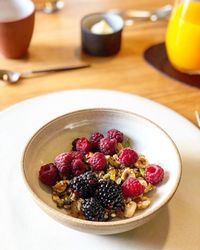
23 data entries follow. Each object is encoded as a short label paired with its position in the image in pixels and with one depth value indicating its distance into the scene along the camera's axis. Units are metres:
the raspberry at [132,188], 0.63
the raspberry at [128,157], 0.69
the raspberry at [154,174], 0.65
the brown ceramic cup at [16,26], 0.98
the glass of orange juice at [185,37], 0.95
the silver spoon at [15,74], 0.97
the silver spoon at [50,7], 1.27
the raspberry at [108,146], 0.71
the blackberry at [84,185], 0.61
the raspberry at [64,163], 0.66
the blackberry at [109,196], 0.60
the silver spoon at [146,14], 1.24
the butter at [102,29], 1.07
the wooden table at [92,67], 0.93
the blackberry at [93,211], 0.58
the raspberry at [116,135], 0.73
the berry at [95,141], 0.73
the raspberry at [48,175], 0.65
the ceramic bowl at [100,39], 1.04
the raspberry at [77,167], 0.66
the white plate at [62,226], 0.60
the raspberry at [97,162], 0.67
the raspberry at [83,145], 0.71
